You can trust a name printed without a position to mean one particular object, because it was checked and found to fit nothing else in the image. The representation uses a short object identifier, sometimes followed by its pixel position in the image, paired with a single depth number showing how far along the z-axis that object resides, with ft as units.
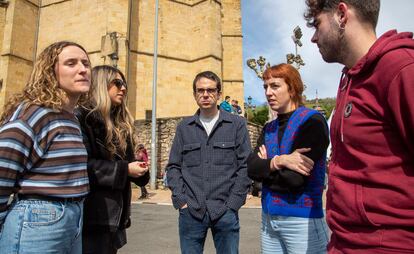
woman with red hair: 7.23
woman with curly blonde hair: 5.77
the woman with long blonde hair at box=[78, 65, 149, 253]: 7.76
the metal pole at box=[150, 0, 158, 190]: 50.78
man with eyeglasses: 9.46
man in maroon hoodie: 3.90
